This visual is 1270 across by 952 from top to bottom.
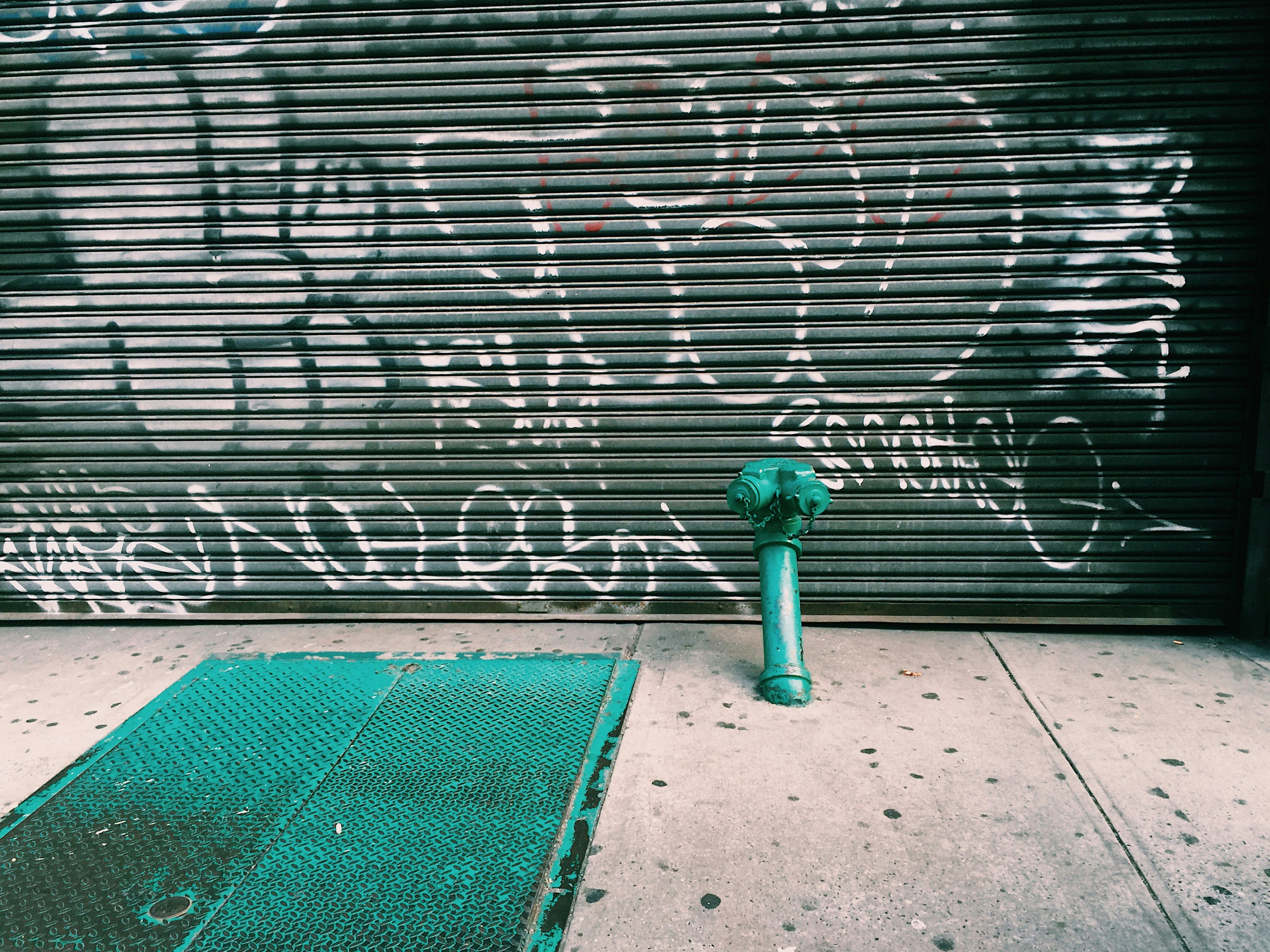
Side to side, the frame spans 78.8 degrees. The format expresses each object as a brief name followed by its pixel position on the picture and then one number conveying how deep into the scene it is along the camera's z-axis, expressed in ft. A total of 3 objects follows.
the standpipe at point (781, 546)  9.95
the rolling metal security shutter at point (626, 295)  11.28
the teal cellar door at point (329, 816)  6.86
